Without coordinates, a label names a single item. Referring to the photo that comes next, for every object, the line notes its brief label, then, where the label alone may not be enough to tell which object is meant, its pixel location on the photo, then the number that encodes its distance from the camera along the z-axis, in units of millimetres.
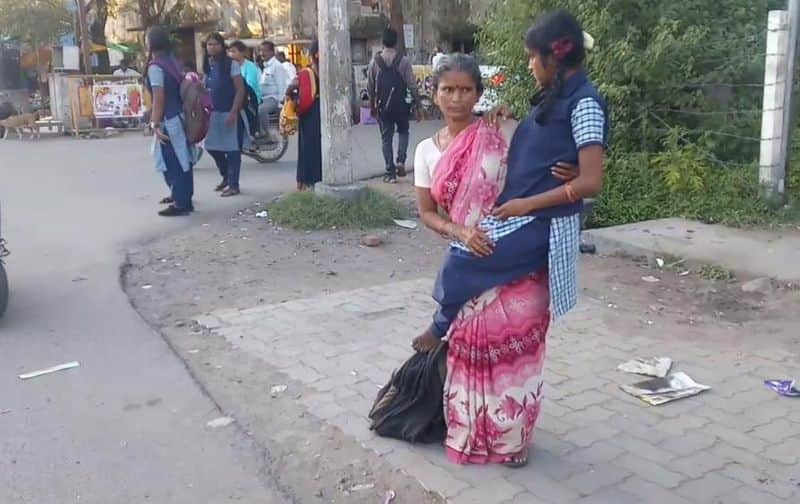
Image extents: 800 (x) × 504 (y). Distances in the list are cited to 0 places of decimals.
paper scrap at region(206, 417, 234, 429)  3984
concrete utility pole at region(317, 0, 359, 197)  7984
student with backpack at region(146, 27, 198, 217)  8211
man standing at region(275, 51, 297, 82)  15220
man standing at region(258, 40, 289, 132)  13523
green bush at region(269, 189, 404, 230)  8016
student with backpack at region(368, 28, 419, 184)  10453
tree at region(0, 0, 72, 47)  30062
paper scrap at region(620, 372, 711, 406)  4055
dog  16547
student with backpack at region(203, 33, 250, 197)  9633
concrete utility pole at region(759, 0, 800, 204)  7477
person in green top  11891
